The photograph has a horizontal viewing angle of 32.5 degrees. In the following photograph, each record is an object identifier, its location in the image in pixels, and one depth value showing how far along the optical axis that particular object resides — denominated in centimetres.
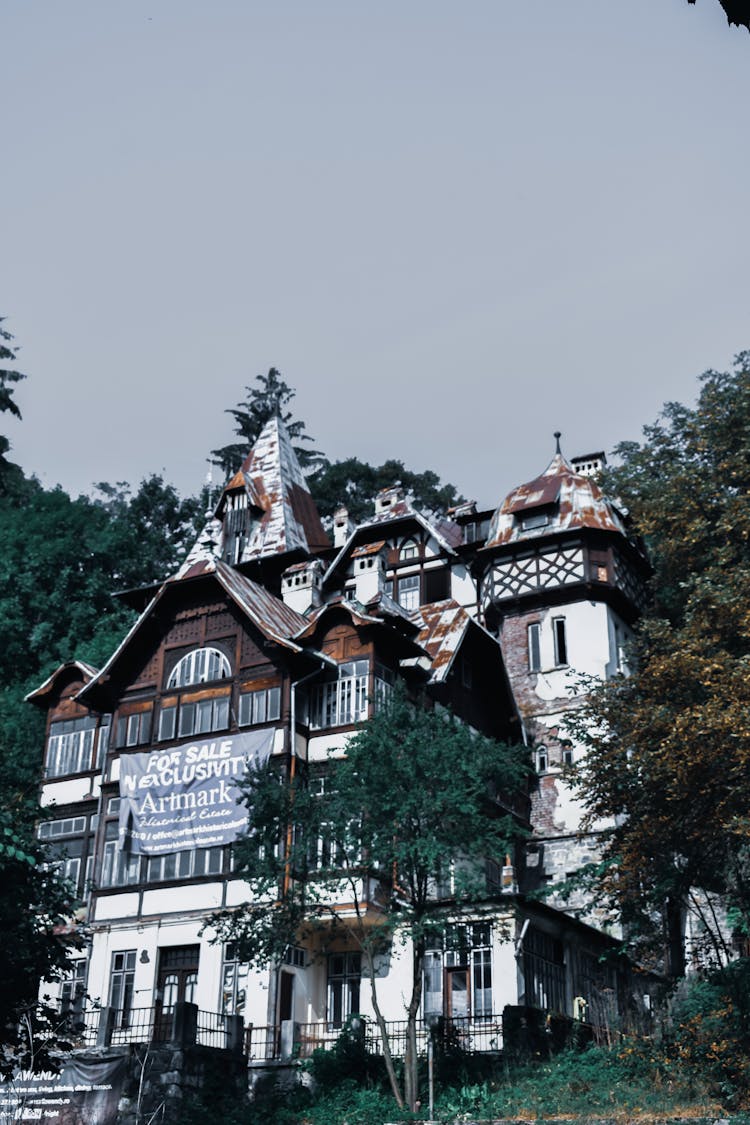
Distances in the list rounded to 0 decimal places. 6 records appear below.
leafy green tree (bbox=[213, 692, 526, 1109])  2614
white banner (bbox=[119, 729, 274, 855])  3369
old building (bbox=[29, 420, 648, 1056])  3167
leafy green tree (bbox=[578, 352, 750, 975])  2619
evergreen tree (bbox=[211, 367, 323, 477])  6512
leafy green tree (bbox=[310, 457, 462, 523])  6244
